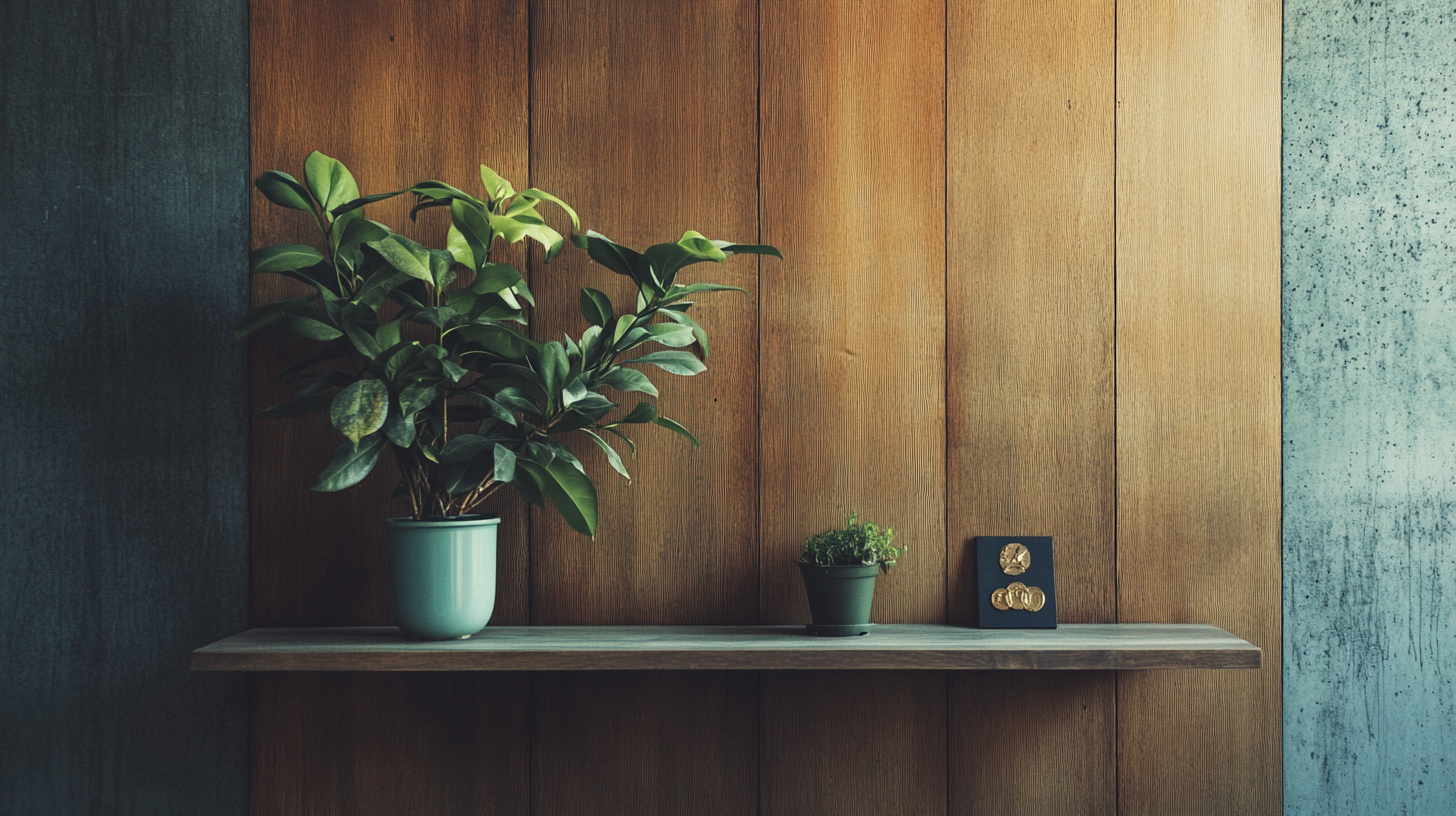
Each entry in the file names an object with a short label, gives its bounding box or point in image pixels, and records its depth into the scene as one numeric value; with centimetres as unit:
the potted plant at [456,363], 129
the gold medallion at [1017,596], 152
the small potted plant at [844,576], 141
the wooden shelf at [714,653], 130
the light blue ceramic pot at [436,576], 134
